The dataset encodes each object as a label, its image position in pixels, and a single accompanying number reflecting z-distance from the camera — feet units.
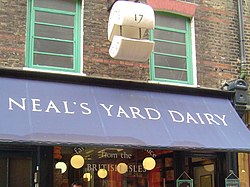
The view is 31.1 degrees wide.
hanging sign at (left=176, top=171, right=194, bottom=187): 28.45
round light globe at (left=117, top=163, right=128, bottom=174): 29.71
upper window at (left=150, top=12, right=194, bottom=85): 30.01
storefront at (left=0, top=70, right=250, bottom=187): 22.91
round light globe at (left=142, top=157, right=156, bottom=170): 30.07
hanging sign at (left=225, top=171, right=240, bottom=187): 29.12
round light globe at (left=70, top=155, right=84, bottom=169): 28.09
